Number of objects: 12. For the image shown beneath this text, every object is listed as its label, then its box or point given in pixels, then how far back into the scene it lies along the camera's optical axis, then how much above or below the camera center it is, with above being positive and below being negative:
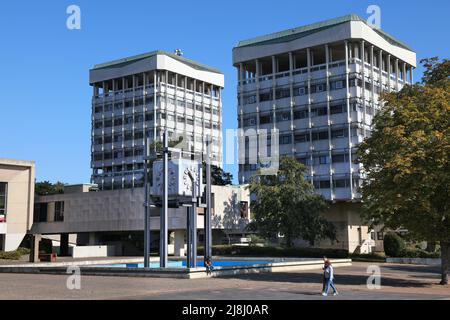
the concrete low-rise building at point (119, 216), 68.94 +1.90
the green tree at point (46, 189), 107.88 +8.09
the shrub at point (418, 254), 55.09 -2.33
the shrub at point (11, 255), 59.78 -2.29
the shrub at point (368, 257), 56.97 -2.75
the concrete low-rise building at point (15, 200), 71.38 +3.92
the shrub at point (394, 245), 57.88 -1.59
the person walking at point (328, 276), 23.03 -1.79
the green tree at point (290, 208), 60.31 +2.29
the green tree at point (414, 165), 28.53 +3.17
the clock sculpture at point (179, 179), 34.53 +3.08
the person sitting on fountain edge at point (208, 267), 32.19 -1.96
